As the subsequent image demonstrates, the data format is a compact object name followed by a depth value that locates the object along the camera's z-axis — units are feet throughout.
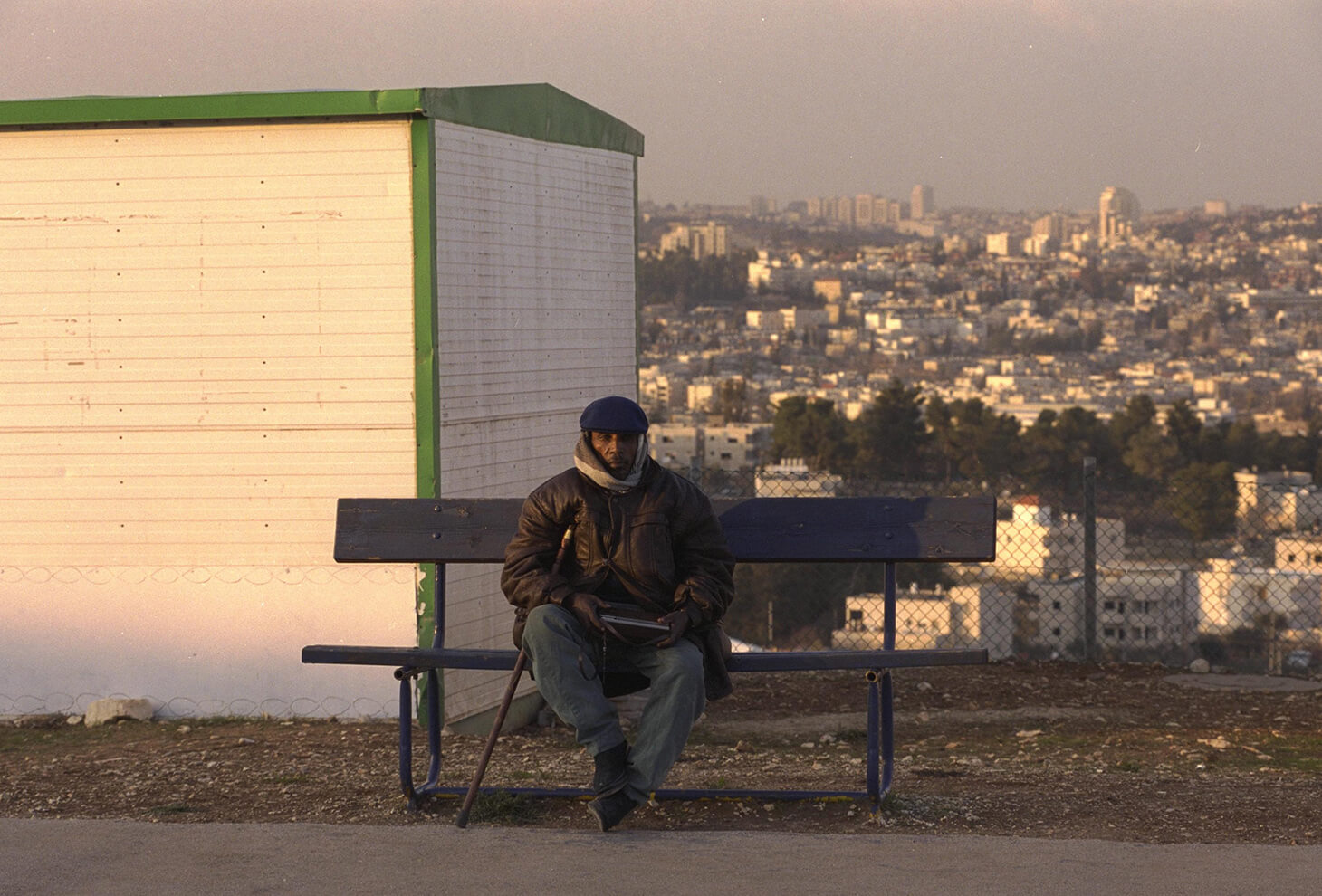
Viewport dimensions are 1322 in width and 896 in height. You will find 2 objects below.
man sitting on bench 32.81
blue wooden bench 34.30
